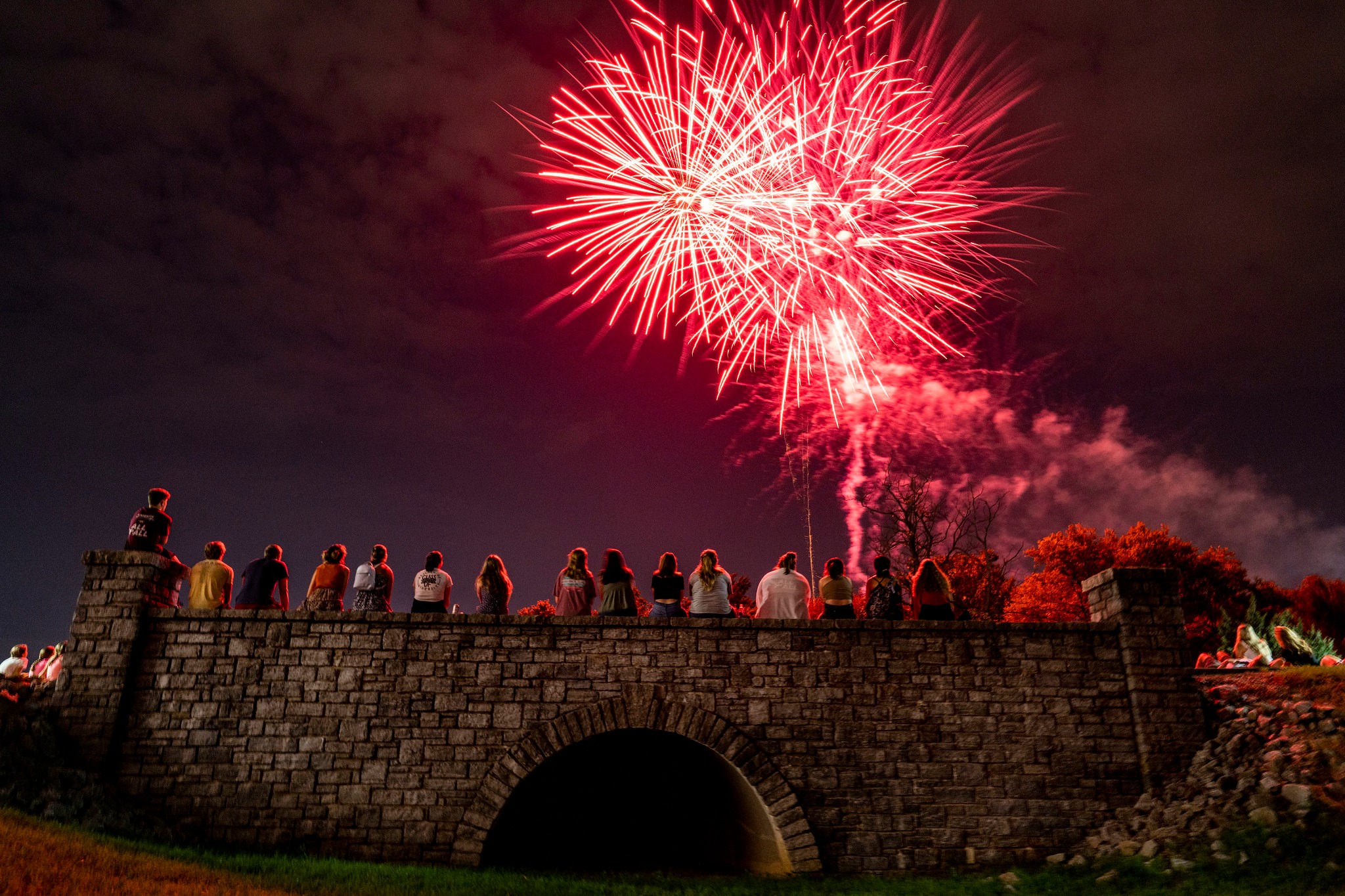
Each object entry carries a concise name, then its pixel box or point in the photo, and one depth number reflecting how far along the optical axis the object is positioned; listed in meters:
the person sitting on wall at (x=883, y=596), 11.13
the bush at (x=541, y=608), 36.72
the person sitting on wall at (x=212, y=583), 10.76
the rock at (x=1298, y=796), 8.71
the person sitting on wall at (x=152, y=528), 10.74
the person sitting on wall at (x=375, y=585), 10.89
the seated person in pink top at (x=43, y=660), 13.94
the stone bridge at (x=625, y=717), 9.88
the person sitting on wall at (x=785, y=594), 11.16
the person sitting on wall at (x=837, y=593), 11.15
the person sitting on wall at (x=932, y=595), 11.03
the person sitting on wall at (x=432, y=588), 10.89
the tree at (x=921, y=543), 26.02
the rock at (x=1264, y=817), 8.70
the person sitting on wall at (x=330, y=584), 10.91
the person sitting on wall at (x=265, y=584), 10.77
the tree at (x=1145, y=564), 36.44
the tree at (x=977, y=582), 29.81
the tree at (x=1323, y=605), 40.22
